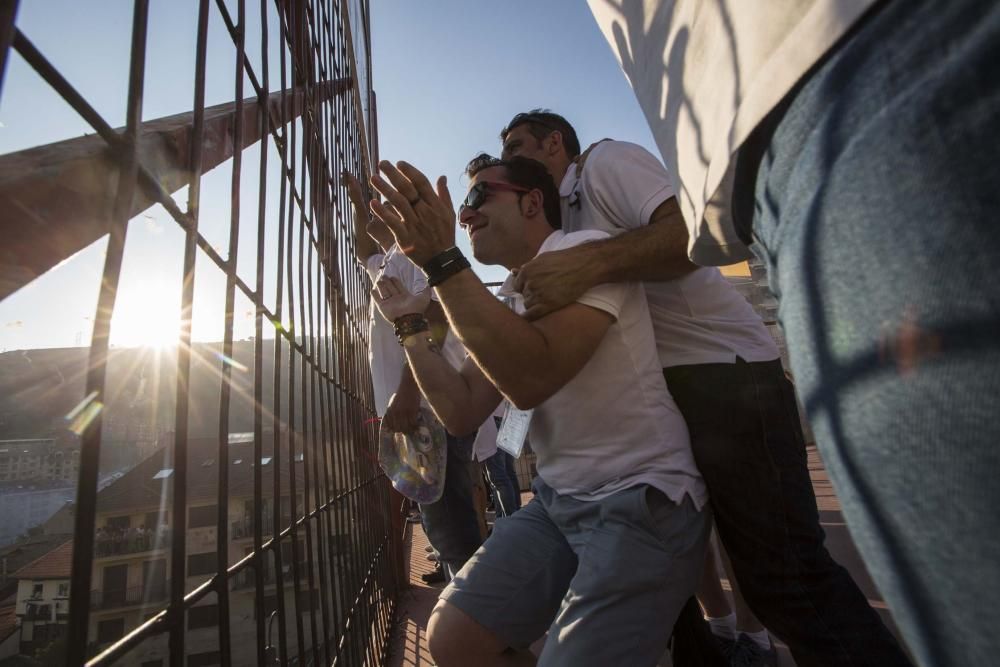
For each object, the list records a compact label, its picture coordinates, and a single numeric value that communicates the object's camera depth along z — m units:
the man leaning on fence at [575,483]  1.12
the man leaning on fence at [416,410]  2.47
